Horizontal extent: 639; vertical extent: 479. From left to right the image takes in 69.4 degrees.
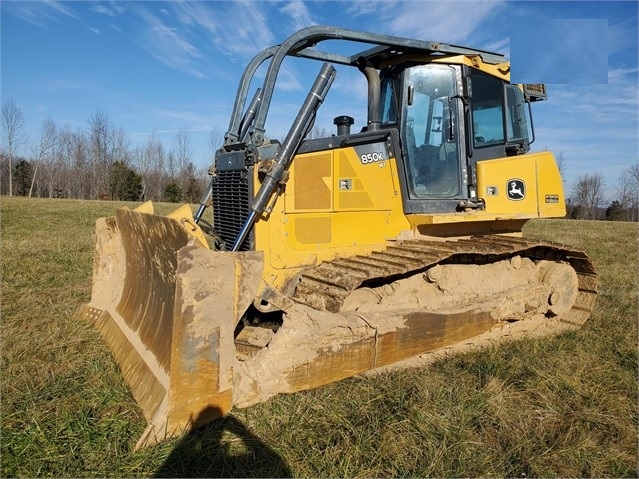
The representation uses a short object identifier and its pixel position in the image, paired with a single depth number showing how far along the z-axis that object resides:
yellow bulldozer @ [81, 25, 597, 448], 3.36
